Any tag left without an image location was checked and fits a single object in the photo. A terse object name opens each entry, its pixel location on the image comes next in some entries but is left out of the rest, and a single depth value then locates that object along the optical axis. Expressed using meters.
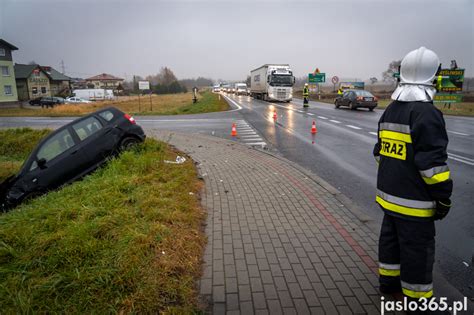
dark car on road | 24.08
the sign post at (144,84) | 31.70
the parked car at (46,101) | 42.71
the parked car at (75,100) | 47.86
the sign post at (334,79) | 36.81
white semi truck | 34.09
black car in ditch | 6.47
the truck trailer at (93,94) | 63.30
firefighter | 2.41
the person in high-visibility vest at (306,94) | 27.25
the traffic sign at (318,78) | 40.28
